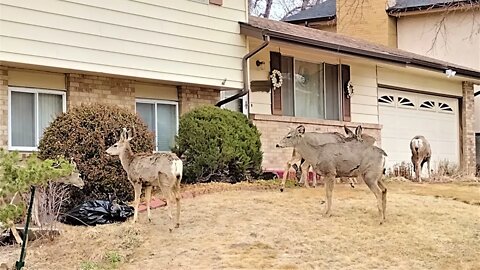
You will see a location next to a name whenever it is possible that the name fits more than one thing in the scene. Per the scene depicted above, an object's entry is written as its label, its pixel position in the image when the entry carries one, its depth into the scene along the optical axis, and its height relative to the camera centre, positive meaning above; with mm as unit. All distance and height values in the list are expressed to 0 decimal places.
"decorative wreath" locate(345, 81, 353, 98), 20391 +1530
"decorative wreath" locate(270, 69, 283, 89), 18125 +1683
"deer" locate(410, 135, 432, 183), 19625 -205
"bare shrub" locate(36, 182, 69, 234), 10320 -770
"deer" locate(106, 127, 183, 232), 10539 -326
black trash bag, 10953 -969
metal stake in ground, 8625 -1100
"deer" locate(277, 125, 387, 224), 11180 -282
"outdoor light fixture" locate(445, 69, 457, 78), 22644 +2203
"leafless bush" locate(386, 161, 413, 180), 21047 -759
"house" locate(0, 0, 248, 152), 13148 +1765
